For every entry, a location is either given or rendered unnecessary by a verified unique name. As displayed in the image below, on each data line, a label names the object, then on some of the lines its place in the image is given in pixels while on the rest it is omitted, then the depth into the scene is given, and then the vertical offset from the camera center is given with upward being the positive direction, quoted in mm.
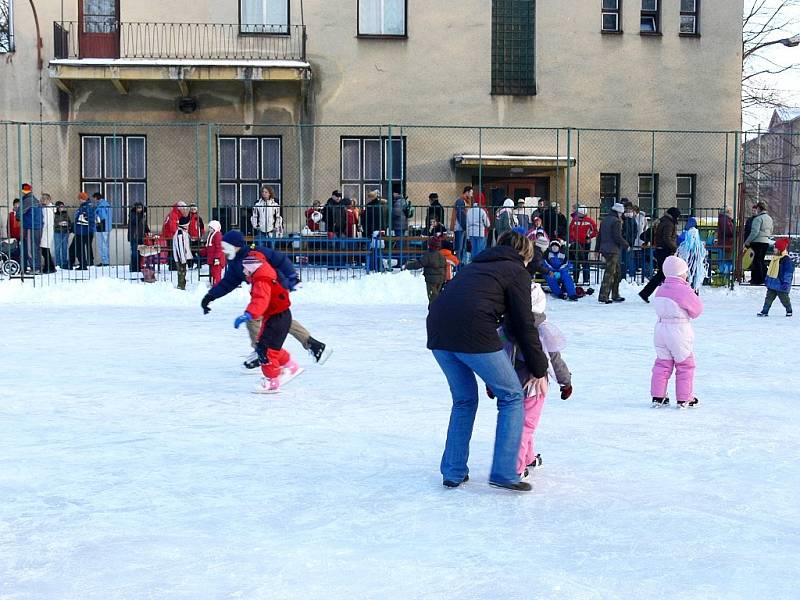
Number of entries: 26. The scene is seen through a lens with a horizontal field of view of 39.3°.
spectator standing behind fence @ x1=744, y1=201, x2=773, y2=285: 20922 -579
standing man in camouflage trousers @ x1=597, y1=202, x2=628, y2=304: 18156 -643
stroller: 20141 -943
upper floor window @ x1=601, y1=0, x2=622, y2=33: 25828 +4471
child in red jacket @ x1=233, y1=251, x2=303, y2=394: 9250 -887
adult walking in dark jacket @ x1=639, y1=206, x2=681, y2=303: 18094 -487
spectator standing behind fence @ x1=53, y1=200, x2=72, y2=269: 20688 -476
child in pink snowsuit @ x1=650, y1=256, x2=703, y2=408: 8625 -943
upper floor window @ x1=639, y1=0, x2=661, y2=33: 26062 +4504
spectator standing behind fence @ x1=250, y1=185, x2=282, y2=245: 20484 -211
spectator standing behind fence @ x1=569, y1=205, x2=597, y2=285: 20297 -489
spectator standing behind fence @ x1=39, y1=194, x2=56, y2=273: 19891 -546
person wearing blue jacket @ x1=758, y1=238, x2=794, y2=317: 15352 -930
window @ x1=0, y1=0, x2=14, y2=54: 24342 +5002
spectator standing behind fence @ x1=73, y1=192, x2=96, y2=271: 20469 -440
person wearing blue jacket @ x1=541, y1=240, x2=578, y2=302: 18812 -1044
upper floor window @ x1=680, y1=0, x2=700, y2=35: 26188 +4528
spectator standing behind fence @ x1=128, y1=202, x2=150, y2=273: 20500 -428
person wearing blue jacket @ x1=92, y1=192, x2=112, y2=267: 20620 -280
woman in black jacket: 5738 -643
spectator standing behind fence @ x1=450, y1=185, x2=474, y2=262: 20297 -228
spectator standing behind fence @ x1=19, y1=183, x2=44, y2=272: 19688 -403
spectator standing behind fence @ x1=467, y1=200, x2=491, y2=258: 20031 -311
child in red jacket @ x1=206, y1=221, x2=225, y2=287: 18855 -840
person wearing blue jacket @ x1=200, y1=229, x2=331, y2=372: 9664 -598
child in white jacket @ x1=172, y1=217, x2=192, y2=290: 19031 -731
